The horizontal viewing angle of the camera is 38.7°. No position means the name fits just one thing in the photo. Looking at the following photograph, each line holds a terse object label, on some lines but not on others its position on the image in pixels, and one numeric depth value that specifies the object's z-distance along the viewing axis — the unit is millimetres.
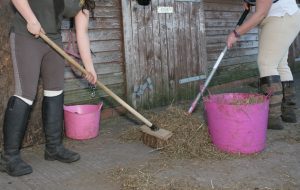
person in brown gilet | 3264
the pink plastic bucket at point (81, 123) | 4199
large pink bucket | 3592
